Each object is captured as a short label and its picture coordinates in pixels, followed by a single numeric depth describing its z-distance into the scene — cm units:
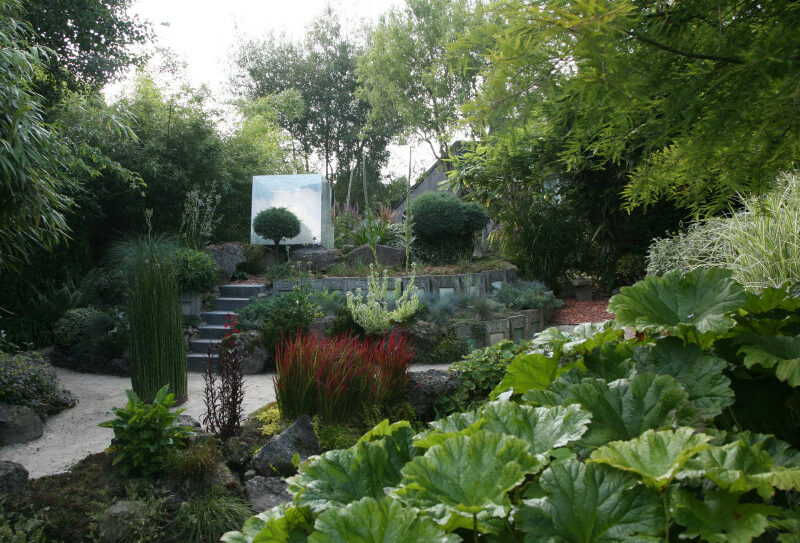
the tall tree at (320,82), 2298
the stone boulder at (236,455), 303
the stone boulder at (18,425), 405
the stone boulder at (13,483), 247
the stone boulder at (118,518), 227
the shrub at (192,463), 267
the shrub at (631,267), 827
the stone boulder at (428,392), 364
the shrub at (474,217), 916
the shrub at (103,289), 795
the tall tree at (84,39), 748
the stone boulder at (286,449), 291
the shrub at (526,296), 721
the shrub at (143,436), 270
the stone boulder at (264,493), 259
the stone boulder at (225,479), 269
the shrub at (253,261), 939
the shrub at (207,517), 237
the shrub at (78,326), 685
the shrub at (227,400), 335
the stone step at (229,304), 787
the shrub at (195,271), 754
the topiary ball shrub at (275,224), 961
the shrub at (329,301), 688
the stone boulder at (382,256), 941
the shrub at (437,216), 888
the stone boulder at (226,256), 880
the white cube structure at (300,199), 1064
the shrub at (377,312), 591
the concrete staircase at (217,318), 662
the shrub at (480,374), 345
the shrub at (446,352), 588
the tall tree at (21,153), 382
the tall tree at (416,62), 1820
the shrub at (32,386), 446
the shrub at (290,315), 617
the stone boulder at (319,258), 952
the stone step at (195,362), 651
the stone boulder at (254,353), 606
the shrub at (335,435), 310
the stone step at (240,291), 819
